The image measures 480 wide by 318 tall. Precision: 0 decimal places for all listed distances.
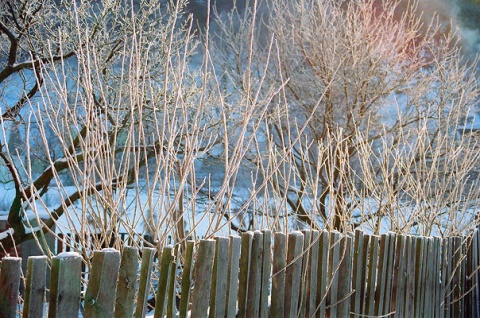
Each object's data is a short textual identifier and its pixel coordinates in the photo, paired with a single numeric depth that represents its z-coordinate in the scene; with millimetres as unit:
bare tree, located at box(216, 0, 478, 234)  10148
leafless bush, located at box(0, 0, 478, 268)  2176
